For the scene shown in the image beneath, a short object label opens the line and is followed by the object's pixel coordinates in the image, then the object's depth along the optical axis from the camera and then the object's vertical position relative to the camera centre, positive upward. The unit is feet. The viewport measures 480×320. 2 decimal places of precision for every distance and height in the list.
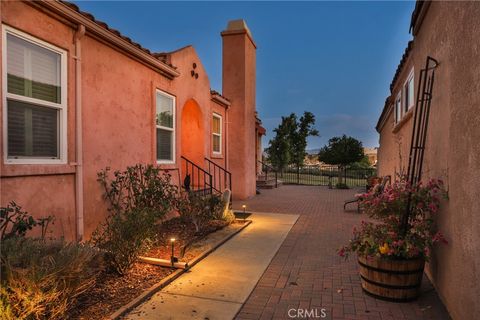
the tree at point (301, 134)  90.33 +6.50
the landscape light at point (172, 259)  15.71 -5.00
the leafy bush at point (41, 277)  8.98 -3.55
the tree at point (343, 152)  67.62 +1.21
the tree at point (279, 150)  82.99 +1.90
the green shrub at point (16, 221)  11.62 -2.54
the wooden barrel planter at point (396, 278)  12.23 -4.60
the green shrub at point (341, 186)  63.21 -5.55
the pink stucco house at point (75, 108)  14.44 +2.78
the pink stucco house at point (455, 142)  9.23 +0.57
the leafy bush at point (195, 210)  22.79 -3.79
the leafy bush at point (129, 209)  14.28 -2.96
